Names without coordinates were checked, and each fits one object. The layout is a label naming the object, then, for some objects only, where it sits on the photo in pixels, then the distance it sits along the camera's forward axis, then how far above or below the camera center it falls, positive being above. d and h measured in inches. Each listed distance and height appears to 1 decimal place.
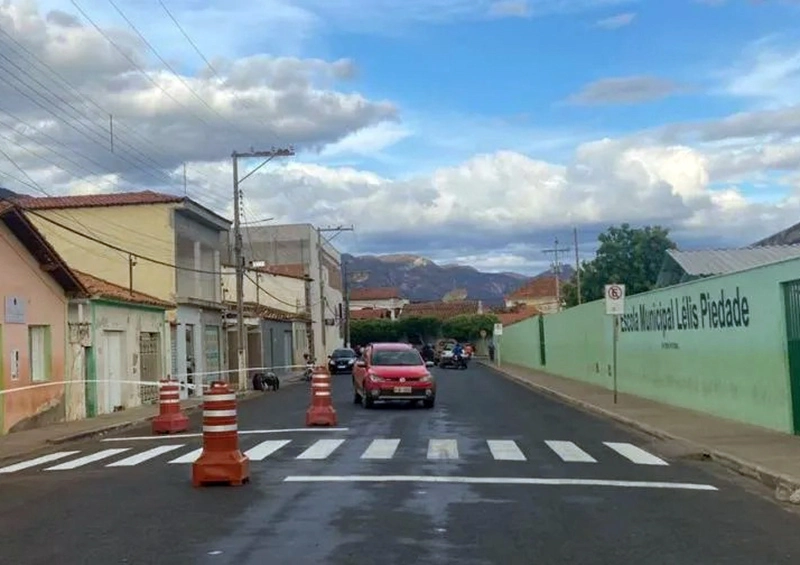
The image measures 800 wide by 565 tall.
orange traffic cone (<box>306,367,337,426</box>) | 843.4 -38.4
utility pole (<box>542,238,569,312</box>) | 3523.1 +258.3
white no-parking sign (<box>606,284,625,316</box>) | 1016.9 +42.1
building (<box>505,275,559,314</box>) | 5935.0 +309.1
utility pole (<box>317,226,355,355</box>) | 3013.3 +192.2
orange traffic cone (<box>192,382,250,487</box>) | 489.8 -39.4
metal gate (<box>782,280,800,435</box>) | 664.4 +1.3
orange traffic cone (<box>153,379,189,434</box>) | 853.2 -37.9
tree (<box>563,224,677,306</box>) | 2741.1 +223.5
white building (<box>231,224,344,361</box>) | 3518.7 +363.9
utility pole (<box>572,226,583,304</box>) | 2889.8 +203.1
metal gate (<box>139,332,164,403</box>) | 1354.3 +5.7
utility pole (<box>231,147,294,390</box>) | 1627.7 +122.0
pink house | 917.2 +43.0
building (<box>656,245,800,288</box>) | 1432.1 +110.4
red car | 1065.5 -25.3
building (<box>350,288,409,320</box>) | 5748.0 +307.9
